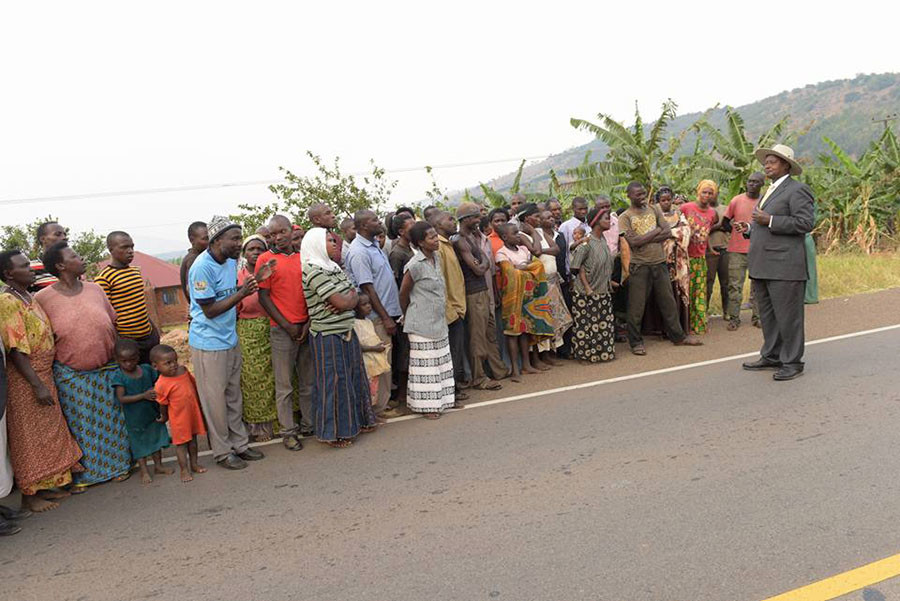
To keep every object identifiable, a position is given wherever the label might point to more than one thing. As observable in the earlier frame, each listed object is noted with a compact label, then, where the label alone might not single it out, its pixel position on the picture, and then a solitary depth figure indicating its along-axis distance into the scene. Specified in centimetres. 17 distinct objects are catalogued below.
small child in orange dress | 470
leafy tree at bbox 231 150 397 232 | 2003
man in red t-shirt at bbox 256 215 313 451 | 515
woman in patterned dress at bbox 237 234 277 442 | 532
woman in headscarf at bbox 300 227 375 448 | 502
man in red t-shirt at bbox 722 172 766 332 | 823
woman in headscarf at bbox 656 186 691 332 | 793
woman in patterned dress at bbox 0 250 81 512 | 431
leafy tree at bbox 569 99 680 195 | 1267
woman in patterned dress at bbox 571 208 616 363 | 721
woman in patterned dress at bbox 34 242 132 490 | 464
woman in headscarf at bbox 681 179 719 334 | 812
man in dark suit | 591
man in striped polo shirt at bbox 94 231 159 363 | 512
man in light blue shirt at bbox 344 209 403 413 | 562
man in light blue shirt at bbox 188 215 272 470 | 470
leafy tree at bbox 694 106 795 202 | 1299
